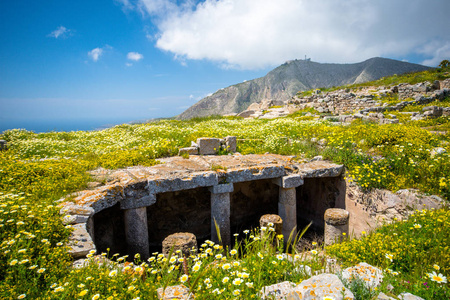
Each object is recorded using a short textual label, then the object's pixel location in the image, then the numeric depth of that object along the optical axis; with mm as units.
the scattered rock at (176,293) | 2801
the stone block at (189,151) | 9023
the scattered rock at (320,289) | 2565
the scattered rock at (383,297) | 2651
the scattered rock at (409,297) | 2719
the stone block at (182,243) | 4562
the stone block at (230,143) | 9633
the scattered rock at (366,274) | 3072
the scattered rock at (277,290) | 2793
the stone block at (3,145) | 9789
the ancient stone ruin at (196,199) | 5523
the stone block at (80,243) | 3659
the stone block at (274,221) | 5551
